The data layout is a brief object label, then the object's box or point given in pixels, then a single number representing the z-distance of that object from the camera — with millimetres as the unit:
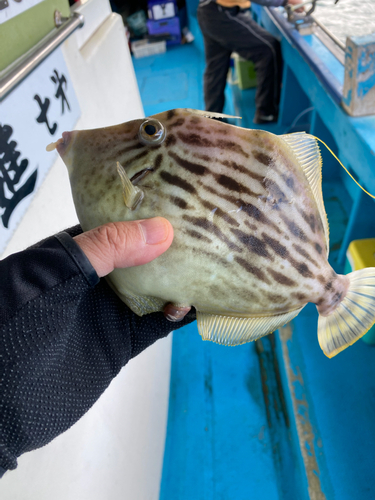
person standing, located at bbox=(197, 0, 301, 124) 3438
